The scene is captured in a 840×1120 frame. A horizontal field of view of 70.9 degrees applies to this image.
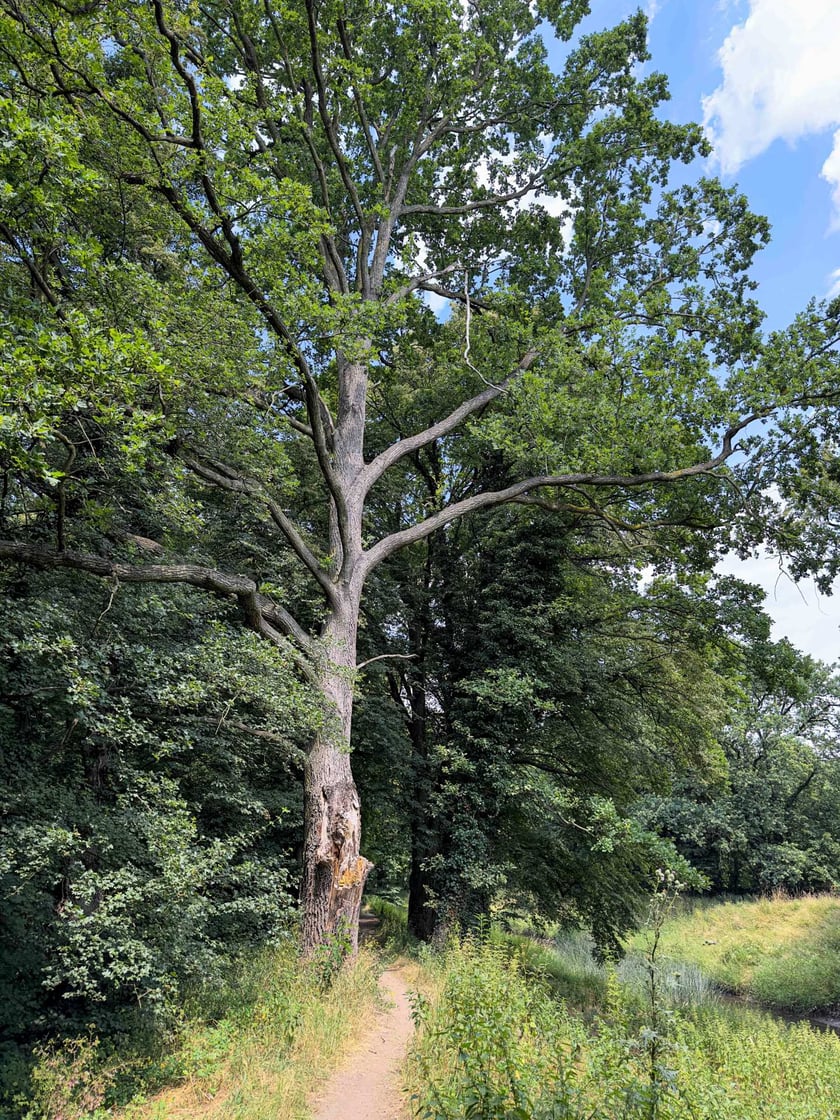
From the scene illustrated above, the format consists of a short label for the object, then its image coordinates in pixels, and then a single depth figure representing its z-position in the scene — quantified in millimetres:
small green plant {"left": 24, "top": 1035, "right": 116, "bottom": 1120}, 4476
